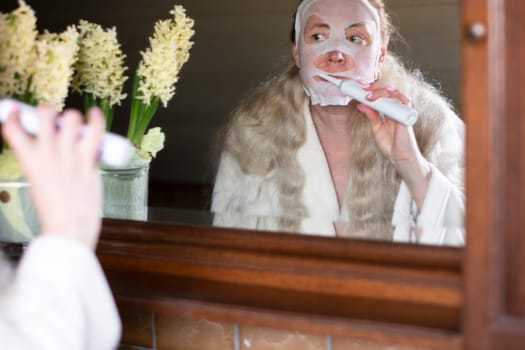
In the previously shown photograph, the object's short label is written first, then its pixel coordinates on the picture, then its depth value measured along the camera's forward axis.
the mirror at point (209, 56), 1.12
